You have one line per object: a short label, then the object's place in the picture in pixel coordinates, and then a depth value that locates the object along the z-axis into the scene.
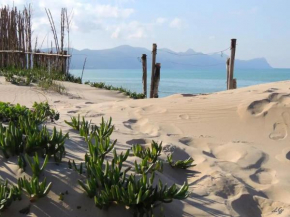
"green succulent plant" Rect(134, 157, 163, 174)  3.07
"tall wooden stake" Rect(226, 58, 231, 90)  11.25
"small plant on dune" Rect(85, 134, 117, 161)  3.01
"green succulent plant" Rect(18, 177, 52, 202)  2.52
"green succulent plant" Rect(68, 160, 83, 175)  2.86
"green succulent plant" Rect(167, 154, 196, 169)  3.54
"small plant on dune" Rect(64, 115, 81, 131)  4.23
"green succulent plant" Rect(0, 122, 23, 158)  3.03
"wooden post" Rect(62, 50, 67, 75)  14.06
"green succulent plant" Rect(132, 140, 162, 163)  3.45
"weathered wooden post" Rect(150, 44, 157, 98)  11.74
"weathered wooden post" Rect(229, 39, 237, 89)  10.93
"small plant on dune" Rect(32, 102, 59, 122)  4.43
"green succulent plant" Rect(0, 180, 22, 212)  2.41
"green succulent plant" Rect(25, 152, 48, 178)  2.71
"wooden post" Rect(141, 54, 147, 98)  12.50
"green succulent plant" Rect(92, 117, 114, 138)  3.71
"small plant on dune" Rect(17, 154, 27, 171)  2.84
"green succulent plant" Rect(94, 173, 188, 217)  2.52
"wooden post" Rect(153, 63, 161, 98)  11.55
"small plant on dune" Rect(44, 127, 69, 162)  3.13
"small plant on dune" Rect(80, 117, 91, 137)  3.81
